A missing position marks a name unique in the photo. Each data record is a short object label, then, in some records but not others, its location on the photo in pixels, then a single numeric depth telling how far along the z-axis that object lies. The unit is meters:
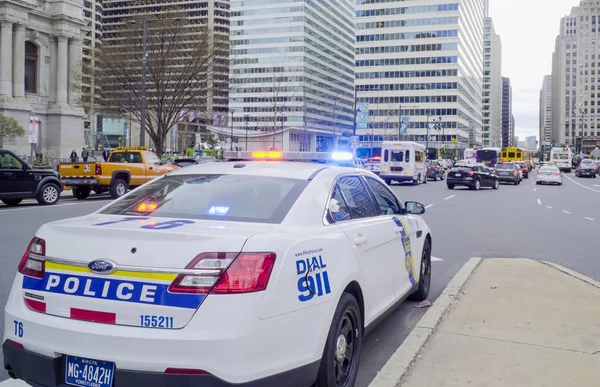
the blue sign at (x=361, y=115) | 59.47
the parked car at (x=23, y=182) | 17.72
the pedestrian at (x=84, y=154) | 41.47
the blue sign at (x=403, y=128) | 80.44
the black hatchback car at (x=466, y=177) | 34.47
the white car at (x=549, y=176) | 43.00
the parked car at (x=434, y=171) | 48.47
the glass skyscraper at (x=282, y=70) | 138.00
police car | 3.09
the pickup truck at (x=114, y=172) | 21.61
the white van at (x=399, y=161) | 38.41
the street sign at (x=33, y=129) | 20.86
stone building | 46.72
